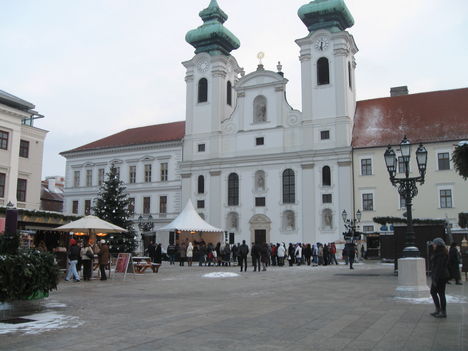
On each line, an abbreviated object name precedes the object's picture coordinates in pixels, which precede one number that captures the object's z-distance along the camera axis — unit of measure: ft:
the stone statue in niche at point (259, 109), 158.40
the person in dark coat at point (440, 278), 30.73
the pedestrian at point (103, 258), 62.39
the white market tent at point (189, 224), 118.32
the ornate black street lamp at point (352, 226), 106.74
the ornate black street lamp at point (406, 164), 50.39
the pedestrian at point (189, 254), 106.93
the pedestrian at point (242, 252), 84.17
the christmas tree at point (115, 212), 104.94
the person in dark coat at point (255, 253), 82.02
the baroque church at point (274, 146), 142.20
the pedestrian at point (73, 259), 60.08
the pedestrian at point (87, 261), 62.59
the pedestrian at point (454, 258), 44.65
